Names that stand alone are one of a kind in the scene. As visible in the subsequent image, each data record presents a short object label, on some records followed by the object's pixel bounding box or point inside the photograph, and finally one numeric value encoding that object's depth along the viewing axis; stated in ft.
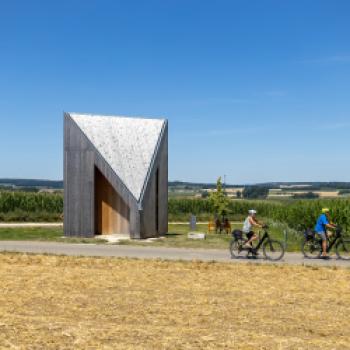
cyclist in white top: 59.00
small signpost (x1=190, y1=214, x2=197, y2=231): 111.15
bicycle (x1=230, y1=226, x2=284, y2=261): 60.23
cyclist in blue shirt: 60.18
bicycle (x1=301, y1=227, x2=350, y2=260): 61.88
